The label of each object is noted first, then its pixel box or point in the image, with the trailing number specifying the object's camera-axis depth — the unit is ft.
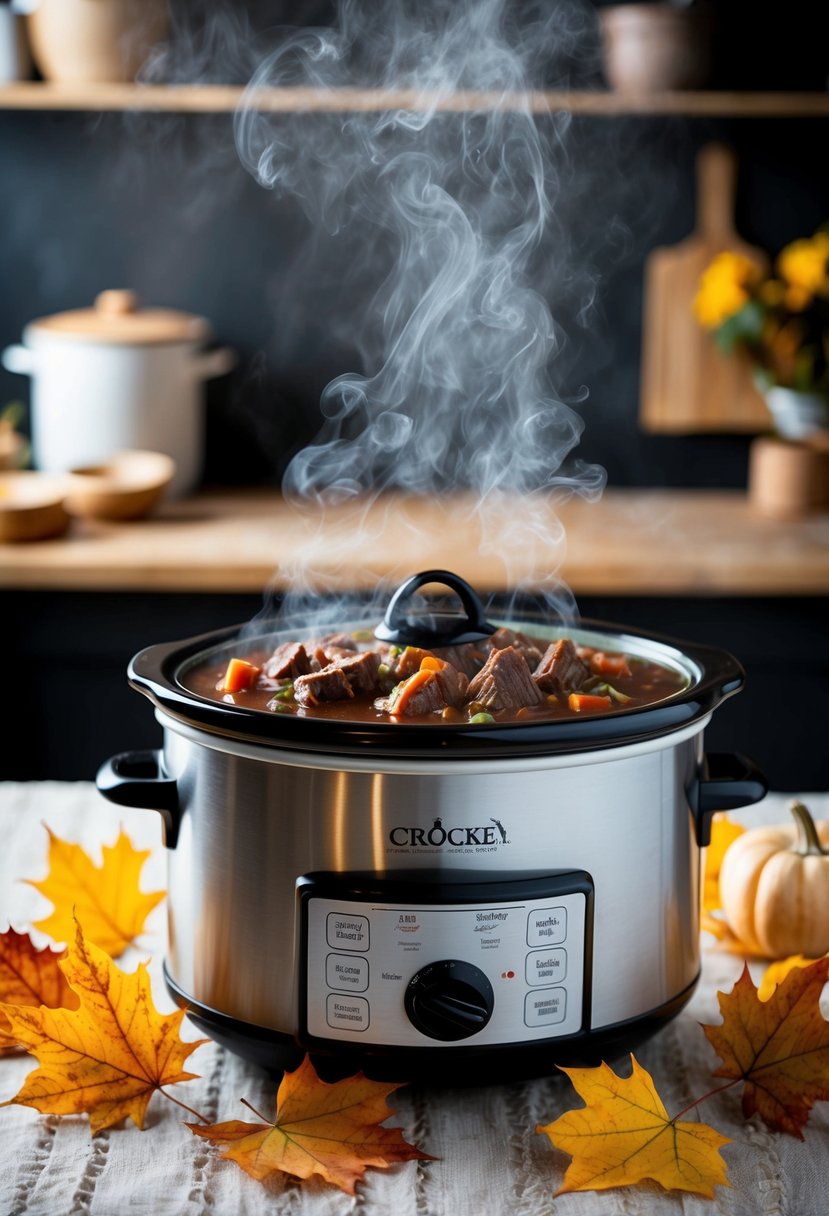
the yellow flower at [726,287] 9.97
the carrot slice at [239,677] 3.43
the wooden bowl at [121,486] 9.14
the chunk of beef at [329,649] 3.54
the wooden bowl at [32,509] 8.56
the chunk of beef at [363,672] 3.41
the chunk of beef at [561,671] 3.39
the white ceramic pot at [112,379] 9.46
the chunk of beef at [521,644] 3.53
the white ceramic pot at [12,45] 9.53
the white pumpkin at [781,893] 3.61
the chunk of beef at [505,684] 3.25
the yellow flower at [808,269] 9.91
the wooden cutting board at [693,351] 10.40
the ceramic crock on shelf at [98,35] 9.26
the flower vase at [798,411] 10.02
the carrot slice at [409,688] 3.24
